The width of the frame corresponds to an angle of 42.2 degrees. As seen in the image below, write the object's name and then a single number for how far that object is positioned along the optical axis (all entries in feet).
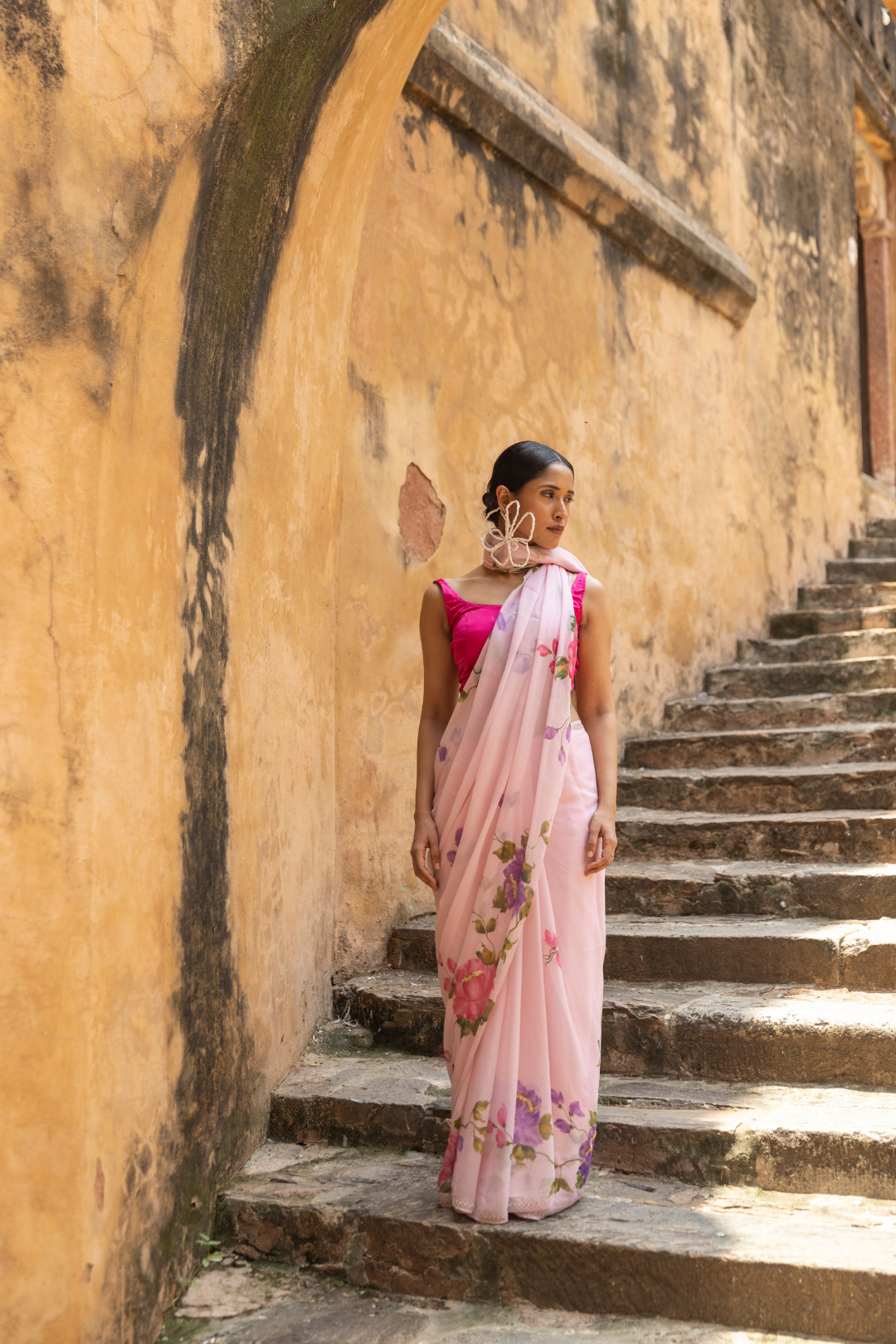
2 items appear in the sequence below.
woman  7.88
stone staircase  7.34
